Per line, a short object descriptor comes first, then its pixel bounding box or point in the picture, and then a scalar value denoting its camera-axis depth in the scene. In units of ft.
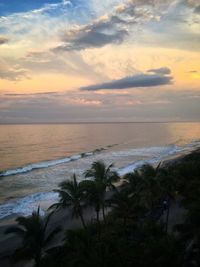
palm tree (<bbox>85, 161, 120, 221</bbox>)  58.55
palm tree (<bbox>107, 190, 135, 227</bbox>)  61.45
